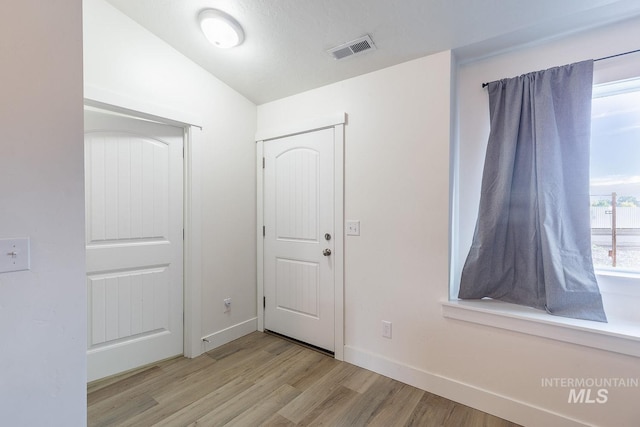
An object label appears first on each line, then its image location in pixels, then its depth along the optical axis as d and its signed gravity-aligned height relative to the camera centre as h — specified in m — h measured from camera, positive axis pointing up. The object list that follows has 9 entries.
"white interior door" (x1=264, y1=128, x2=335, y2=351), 2.49 -0.26
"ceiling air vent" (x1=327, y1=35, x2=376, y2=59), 1.93 +1.13
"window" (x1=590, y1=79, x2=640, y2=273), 1.66 +0.21
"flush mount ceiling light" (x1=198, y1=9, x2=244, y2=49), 1.89 +1.23
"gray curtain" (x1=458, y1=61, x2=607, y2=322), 1.64 +0.06
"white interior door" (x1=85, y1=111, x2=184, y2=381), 2.03 -0.26
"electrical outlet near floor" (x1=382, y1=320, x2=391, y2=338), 2.17 -0.91
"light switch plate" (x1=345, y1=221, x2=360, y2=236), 2.31 -0.15
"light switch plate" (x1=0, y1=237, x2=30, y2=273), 1.00 -0.17
